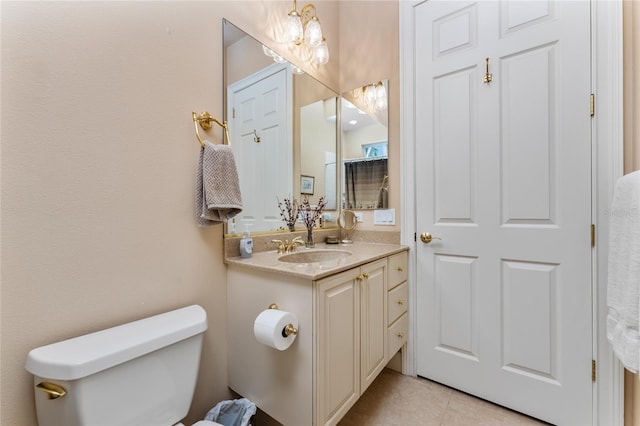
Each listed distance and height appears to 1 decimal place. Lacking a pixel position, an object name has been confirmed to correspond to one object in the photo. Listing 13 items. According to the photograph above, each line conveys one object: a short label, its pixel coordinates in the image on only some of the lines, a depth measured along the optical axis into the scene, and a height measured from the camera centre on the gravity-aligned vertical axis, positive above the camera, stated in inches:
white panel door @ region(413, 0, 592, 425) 50.6 +1.3
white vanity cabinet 40.1 -21.9
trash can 45.2 -34.7
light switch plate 73.9 -2.3
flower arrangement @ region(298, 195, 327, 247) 67.4 -1.1
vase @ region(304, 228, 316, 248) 67.0 -7.4
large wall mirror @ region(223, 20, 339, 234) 54.8 +19.2
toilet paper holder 39.3 -17.8
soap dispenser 52.1 -6.9
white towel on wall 38.4 -10.1
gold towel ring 46.4 +16.0
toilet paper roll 37.6 -16.8
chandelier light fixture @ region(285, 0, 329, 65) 63.4 +43.5
